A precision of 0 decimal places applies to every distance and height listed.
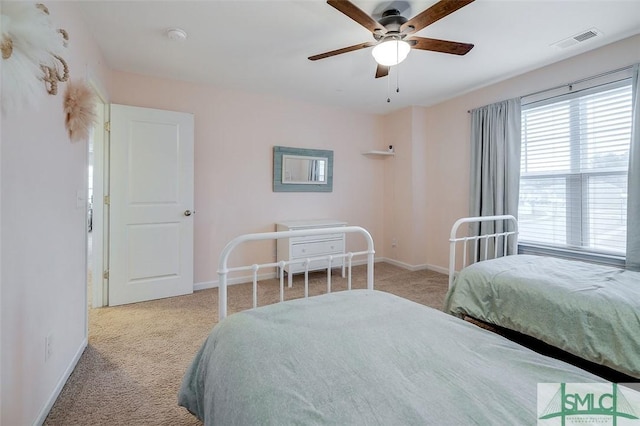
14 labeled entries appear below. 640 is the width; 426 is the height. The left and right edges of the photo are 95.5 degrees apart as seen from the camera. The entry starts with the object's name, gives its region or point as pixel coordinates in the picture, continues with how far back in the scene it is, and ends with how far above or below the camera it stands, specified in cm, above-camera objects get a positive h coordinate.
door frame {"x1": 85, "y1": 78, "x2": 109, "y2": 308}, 283 -2
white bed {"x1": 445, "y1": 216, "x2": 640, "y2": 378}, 143 -54
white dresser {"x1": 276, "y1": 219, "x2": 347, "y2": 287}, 356 -45
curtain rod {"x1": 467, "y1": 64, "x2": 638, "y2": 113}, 240 +119
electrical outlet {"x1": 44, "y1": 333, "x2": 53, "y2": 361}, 150 -73
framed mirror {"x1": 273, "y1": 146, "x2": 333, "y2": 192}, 388 +55
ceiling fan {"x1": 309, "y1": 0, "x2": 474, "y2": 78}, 171 +115
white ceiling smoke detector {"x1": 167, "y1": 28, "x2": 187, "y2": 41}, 227 +139
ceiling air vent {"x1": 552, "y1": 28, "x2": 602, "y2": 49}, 230 +142
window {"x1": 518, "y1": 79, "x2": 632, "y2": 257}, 248 +38
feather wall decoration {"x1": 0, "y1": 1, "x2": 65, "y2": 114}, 104 +60
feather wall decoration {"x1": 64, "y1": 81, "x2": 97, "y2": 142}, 175 +61
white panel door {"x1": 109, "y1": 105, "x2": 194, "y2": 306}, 287 +4
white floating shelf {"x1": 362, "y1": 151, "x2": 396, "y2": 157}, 444 +88
